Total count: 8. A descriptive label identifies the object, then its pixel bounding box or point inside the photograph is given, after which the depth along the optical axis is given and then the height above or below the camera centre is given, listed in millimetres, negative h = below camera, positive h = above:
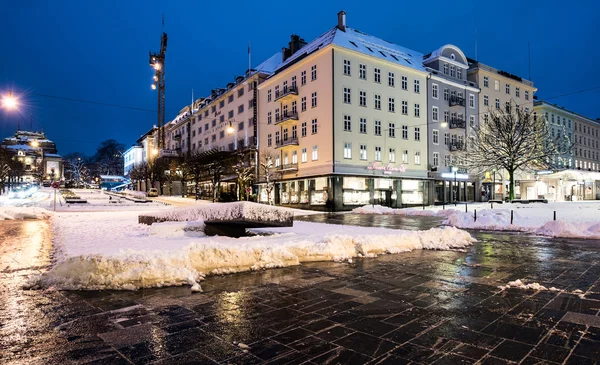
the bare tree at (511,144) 39531 +5059
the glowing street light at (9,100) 17328 +4209
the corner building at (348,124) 38312 +7531
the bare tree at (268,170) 43925 +2417
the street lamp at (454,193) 49000 -435
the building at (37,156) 116875 +11188
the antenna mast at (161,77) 76925 +24763
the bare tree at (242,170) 49469 +2703
